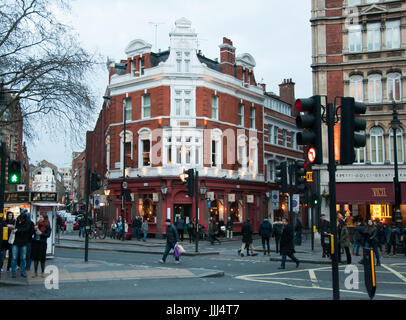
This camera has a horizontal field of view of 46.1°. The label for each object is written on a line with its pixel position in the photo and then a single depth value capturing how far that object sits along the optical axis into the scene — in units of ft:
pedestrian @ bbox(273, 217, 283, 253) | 80.18
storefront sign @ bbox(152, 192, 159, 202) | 122.51
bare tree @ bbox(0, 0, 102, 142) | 55.47
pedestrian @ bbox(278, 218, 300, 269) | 57.31
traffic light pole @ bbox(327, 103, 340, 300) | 25.81
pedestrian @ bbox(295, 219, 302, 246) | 95.76
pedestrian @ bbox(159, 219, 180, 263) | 60.64
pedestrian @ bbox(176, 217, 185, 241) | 108.27
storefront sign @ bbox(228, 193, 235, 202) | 131.23
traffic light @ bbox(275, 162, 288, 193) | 68.03
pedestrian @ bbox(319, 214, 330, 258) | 73.41
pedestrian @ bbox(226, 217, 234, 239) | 120.78
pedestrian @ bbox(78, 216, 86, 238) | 128.06
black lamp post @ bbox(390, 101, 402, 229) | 81.66
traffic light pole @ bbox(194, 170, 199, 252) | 79.71
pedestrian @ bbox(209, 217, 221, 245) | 104.88
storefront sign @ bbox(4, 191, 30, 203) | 64.80
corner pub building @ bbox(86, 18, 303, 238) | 123.13
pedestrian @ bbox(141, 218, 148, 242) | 112.20
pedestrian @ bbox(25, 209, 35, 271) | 46.96
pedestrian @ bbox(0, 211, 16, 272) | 47.52
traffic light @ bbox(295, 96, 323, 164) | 26.76
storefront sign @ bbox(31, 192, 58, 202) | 65.00
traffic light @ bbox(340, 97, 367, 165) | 26.35
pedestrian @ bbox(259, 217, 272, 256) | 75.87
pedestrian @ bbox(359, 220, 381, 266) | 62.64
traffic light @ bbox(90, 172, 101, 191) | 61.36
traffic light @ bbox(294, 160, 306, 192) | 64.23
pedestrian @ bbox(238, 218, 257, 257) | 73.67
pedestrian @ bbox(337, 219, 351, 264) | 61.57
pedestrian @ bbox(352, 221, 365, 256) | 63.35
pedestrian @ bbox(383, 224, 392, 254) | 79.25
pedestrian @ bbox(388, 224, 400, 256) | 77.85
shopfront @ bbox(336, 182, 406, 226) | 108.27
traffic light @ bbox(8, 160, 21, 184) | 48.67
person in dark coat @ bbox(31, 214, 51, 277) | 46.88
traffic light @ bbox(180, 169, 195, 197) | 78.74
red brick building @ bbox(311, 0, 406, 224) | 108.88
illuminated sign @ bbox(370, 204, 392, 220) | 110.63
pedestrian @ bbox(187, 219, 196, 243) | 111.96
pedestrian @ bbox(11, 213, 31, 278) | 45.88
